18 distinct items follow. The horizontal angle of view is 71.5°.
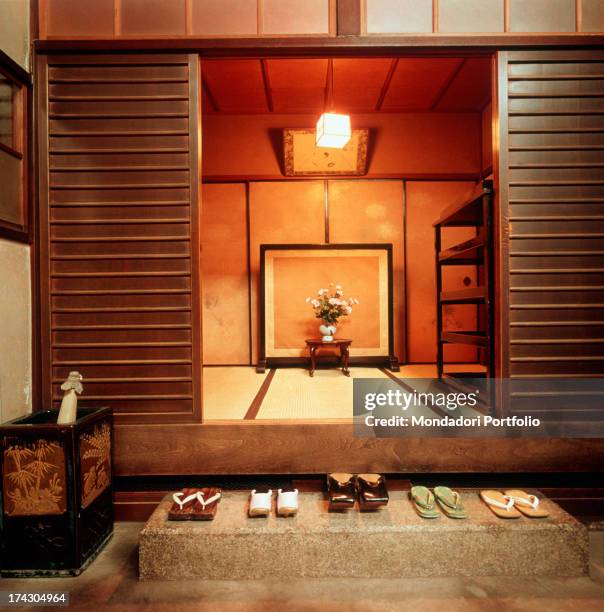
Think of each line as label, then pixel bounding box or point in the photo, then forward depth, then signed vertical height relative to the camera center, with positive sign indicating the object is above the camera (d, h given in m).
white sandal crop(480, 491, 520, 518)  2.03 -1.00
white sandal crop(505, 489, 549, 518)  2.02 -1.00
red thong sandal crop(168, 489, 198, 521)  2.00 -0.99
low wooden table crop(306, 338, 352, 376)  4.42 -0.44
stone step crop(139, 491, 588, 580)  1.94 -1.14
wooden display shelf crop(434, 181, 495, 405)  2.50 +0.21
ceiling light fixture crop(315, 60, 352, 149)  3.95 +1.68
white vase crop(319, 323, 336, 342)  4.64 -0.29
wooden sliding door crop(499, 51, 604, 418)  2.43 +0.53
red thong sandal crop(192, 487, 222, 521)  2.01 -0.99
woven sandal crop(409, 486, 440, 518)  2.02 -0.98
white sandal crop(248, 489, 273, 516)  2.03 -0.99
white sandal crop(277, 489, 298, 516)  2.03 -0.98
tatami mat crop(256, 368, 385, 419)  2.73 -0.72
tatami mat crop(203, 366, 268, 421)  2.76 -0.72
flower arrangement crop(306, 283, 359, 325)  4.73 -0.01
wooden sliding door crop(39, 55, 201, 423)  2.44 +0.44
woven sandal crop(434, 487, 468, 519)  2.02 -0.99
